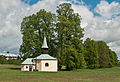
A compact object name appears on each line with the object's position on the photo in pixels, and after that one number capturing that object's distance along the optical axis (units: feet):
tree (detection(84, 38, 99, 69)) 229.99
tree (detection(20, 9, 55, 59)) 171.42
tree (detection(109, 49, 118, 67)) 294.68
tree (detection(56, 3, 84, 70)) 161.48
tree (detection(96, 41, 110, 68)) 253.85
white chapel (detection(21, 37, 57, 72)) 156.97
